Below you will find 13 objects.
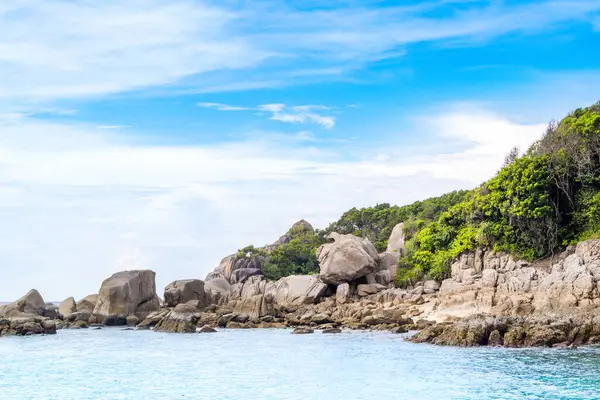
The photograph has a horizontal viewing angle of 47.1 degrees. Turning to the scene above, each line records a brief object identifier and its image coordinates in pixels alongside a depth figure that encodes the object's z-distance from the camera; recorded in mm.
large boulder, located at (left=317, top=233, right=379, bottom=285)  49656
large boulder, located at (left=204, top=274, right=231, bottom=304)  55862
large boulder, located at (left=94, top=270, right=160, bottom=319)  50625
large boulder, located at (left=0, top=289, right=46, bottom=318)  48406
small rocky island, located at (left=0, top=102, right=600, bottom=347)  31281
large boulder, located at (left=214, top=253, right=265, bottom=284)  65325
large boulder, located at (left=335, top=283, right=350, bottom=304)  48375
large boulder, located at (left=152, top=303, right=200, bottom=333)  42938
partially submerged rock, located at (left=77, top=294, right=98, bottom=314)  54312
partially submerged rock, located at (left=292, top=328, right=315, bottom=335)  39875
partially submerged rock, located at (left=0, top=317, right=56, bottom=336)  44219
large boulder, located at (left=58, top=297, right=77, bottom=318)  54656
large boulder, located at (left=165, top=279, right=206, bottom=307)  53156
